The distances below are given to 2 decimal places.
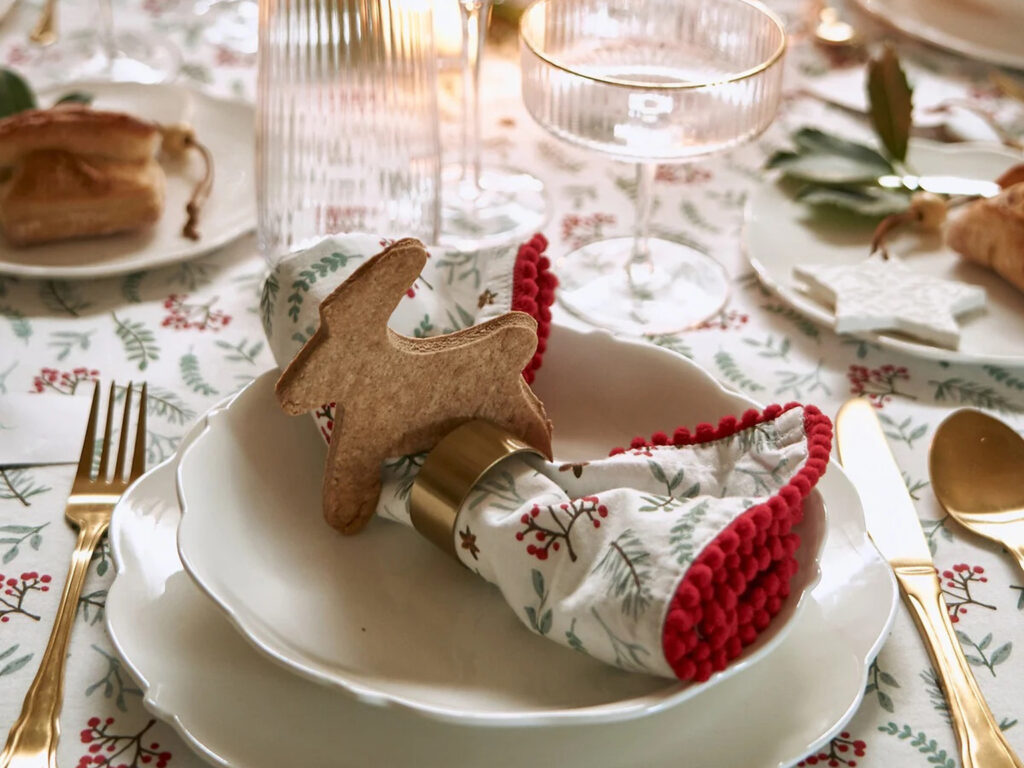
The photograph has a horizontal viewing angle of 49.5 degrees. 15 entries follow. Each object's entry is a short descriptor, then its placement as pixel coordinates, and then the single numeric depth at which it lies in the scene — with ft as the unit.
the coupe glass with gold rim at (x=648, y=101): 2.57
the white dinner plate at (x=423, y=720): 1.60
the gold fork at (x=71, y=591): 1.67
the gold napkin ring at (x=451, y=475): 1.80
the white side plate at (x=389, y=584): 1.63
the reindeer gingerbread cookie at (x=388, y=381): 1.72
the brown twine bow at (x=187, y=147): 3.11
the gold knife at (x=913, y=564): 1.71
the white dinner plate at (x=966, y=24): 3.87
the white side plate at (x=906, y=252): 2.60
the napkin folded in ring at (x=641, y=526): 1.53
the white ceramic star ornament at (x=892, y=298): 2.57
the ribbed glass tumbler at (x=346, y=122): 2.66
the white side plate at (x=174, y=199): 2.81
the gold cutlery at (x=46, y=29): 4.03
